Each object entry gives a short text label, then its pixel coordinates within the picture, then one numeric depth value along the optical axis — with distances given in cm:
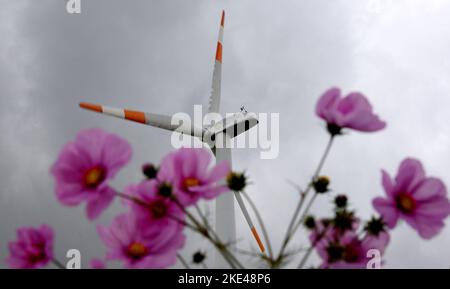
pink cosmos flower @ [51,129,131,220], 106
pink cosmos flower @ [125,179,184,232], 107
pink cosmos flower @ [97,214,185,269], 107
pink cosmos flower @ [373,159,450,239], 109
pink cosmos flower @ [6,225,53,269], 110
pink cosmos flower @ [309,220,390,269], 109
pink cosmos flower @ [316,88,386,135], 112
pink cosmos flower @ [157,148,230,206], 107
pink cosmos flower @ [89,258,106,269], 109
